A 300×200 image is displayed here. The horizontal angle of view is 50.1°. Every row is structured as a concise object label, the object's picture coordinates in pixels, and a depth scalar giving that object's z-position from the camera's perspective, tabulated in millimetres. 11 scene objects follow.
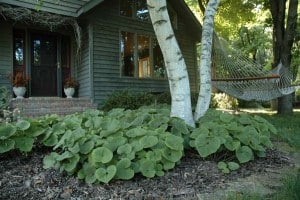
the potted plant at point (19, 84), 7809
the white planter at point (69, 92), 8676
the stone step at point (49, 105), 6984
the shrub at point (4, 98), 6480
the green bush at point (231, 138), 2846
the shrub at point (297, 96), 19742
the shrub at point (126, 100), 7953
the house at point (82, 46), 7980
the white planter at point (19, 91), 7812
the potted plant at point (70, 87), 8672
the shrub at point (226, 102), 14219
